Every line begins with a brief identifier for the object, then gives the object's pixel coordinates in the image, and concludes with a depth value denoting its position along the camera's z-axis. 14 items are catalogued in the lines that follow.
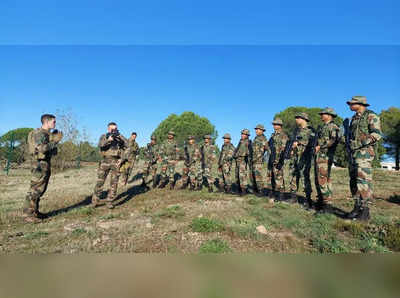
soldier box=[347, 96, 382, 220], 5.17
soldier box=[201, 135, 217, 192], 9.91
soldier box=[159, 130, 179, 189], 10.47
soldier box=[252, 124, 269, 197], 8.36
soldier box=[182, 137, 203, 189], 10.15
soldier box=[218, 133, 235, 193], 9.54
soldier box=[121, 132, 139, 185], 11.54
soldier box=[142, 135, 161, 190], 10.78
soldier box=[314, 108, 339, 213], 6.05
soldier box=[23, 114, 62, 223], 5.26
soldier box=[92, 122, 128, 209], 6.67
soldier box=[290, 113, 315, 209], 6.87
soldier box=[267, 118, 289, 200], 7.77
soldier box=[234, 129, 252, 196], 8.91
